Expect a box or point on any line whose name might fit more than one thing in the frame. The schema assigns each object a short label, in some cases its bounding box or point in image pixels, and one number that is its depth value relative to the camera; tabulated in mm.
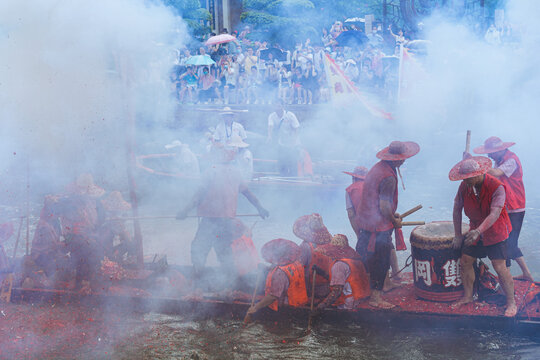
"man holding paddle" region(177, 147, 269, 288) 5582
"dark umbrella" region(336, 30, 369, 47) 17828
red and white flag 11250
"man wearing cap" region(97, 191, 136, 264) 5887
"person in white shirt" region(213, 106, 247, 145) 9766
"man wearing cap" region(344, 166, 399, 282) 5293
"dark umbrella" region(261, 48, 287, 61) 16641
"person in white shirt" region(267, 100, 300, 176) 10438
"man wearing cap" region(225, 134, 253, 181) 10195
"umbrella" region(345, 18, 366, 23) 22953
